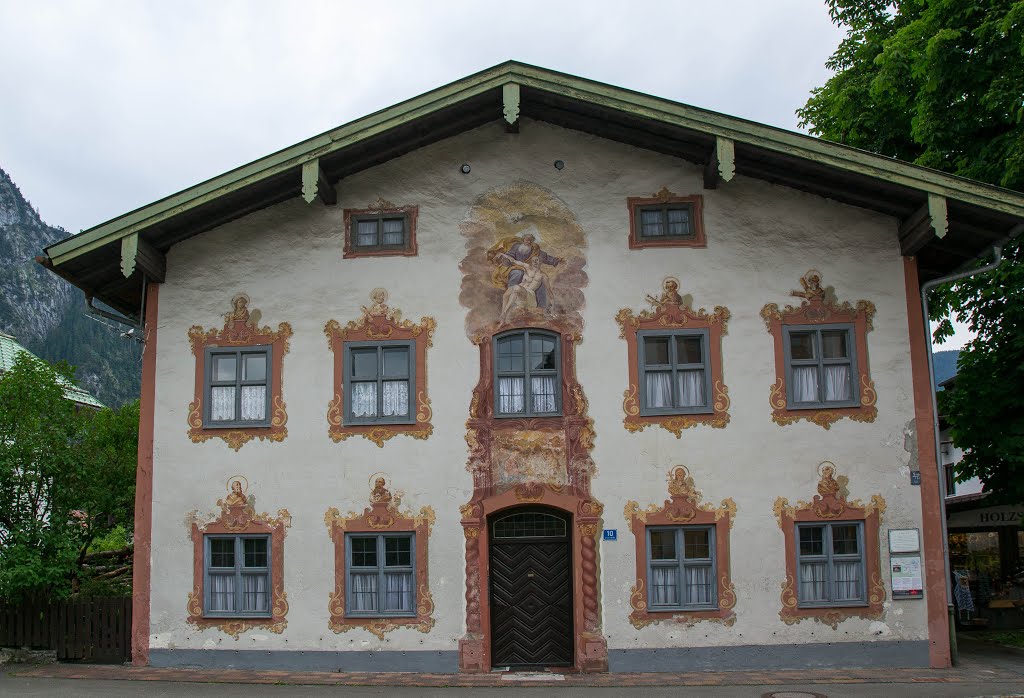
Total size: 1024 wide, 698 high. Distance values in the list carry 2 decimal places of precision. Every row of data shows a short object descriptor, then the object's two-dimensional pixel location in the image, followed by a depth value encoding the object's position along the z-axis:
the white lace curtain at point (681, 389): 16.48
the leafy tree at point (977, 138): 18.58
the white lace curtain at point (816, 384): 16.42
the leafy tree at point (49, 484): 16.73
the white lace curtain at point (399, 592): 16.20
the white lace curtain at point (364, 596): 16.22
